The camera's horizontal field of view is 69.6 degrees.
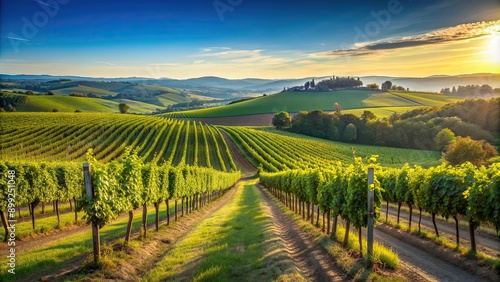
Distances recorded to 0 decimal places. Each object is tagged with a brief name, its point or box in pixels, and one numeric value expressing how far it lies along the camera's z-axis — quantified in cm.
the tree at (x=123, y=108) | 17710
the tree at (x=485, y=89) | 17912
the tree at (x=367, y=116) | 13085
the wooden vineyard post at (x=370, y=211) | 1216
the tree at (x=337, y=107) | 15300
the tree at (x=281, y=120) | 14355
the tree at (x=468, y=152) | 6109
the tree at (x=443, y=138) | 9275
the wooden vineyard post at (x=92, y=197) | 1176
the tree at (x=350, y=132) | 12553
